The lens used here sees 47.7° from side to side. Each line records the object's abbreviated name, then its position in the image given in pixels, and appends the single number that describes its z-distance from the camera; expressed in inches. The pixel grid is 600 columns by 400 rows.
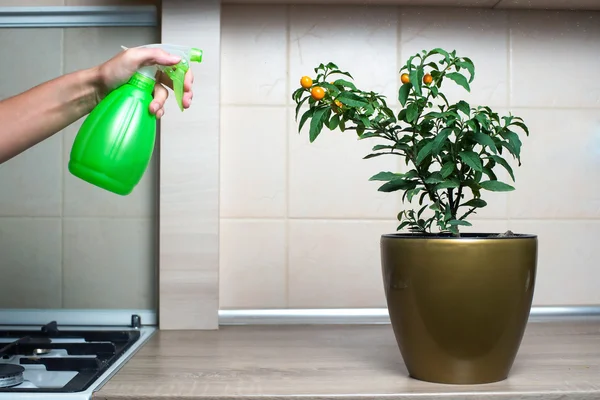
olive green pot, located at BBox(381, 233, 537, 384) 31.3
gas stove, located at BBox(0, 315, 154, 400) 31.0
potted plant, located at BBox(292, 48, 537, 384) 31.3
